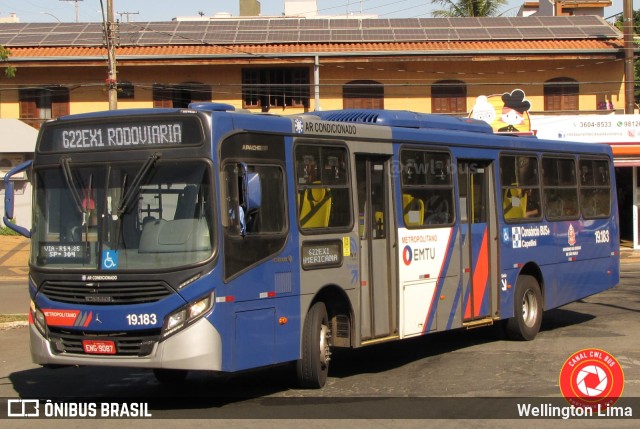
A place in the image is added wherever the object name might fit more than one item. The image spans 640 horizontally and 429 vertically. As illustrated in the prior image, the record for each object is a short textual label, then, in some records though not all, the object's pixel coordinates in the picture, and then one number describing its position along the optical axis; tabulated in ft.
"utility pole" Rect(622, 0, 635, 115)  107.14
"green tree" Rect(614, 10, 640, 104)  154.51
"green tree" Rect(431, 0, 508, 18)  155.43
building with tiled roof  117.39
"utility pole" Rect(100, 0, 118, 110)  84.43
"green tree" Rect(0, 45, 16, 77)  63.85
